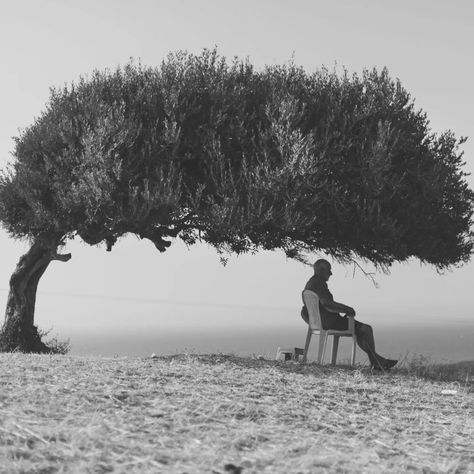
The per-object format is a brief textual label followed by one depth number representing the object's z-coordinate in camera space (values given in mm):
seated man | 15336
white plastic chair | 15445
